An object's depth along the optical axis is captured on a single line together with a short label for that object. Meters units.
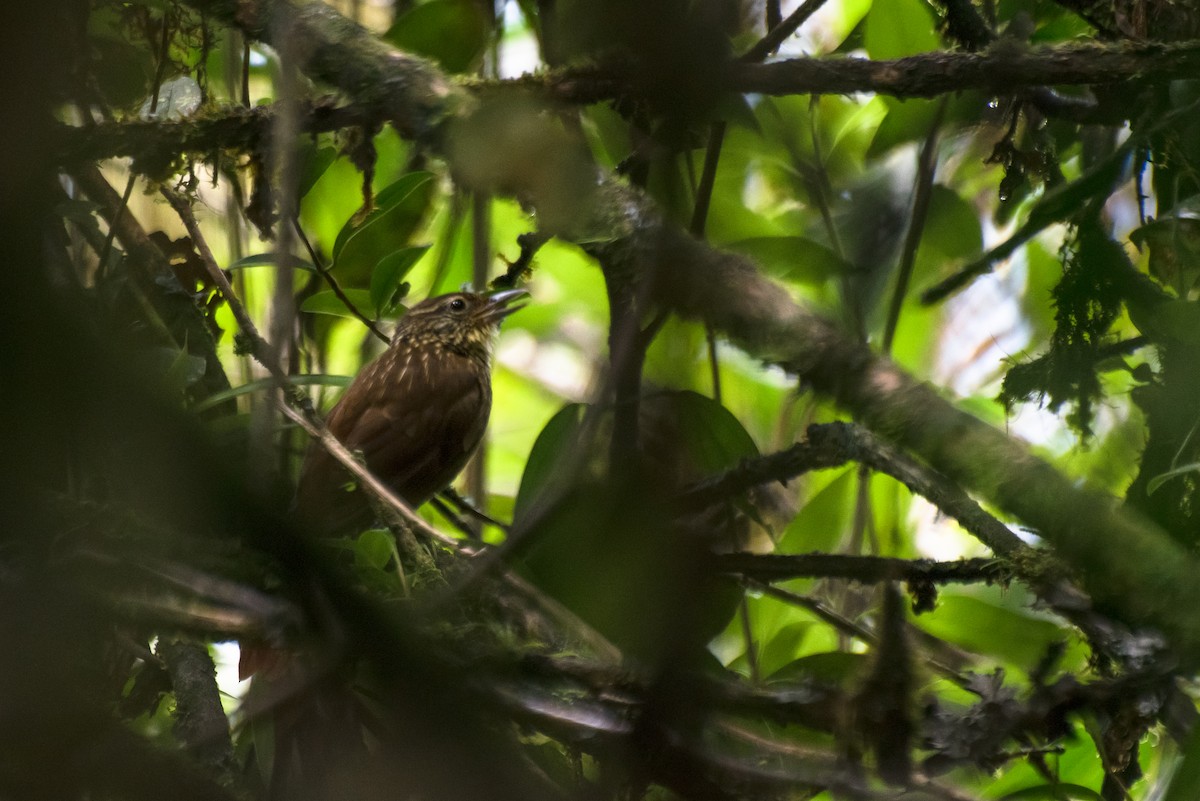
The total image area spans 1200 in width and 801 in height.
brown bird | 6.81
